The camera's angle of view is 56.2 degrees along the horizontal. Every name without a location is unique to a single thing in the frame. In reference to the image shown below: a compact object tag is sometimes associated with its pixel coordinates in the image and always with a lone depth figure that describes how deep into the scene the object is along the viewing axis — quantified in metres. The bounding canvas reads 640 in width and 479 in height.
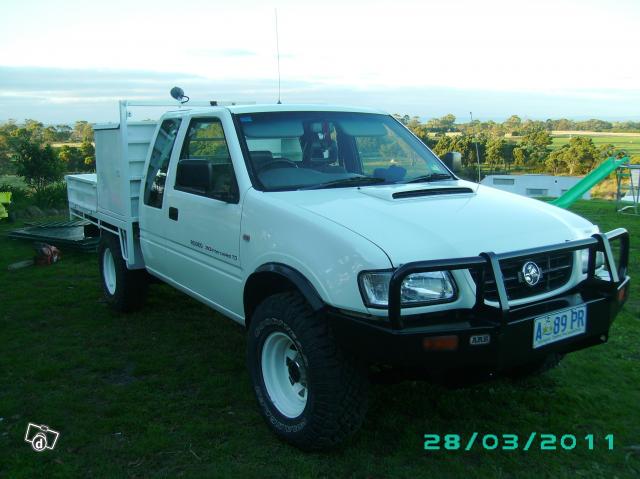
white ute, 2.91
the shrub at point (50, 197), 14.09
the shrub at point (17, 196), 13.44
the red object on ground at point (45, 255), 8.55
